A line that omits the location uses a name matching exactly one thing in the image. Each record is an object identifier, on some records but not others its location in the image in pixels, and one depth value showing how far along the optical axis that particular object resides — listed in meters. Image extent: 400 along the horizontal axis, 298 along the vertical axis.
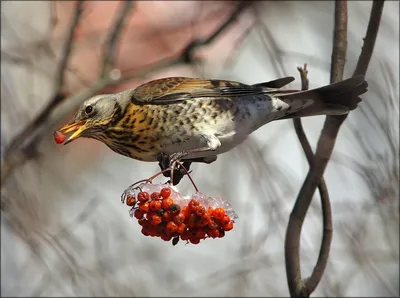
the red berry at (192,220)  6.03
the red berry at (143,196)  6.07
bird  7.35
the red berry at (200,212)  6.02
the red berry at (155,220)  5.98
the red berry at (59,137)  6.75
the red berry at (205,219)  6.01
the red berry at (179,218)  6.01
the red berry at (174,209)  6.00
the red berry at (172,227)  5.98
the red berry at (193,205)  6.03
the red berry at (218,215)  6.04
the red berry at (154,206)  6.01
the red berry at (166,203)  6.01
